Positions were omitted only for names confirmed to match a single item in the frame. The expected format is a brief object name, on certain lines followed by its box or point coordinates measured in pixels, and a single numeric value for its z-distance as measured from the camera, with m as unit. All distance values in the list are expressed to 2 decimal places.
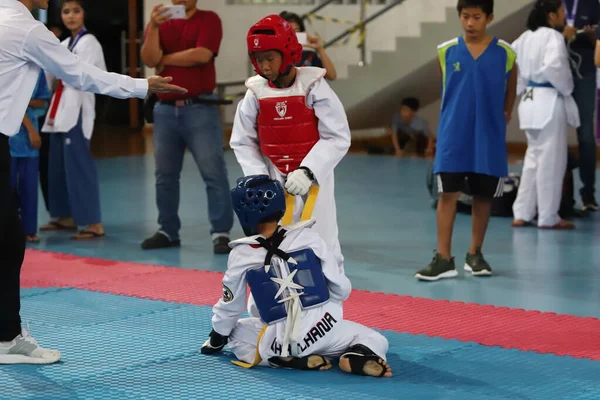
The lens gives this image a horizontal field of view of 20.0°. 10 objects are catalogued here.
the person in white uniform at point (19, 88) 6.88
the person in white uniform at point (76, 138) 12.50
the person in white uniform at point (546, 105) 13.15
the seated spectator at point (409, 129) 22.89
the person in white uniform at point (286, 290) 6.88
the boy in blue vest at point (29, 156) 12.34
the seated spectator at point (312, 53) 11.88
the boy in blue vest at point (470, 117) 10.04
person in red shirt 11.72
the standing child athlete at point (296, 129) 7.68
